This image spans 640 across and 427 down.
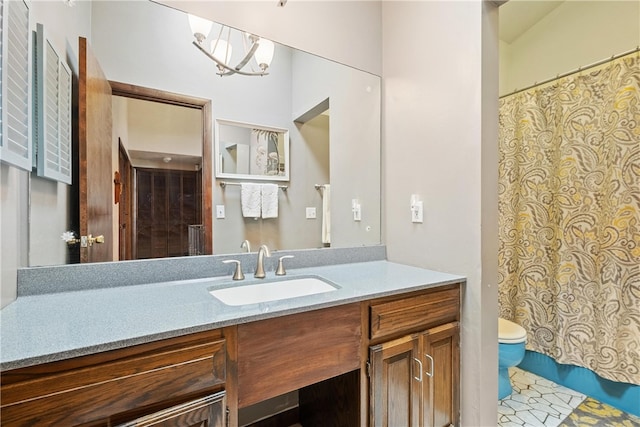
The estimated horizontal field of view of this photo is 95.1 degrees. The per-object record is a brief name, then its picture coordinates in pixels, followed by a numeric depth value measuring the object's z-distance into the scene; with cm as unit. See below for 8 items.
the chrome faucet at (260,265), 134
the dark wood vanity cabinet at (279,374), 64
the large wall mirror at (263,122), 125
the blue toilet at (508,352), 177
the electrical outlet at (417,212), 156
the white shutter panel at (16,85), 75
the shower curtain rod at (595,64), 168
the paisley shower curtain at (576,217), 169
